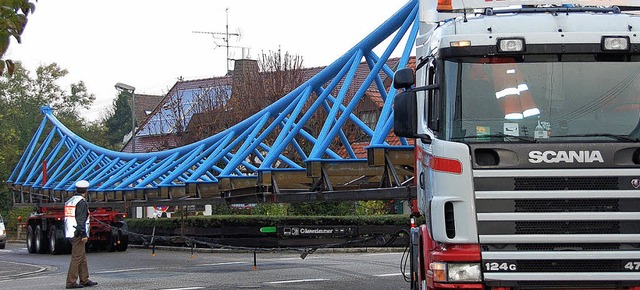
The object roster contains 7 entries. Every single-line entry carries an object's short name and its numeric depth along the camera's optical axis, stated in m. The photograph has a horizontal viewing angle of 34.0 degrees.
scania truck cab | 8.77
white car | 38.09
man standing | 17.38
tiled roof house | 42.44
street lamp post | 39.00
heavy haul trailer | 30.91
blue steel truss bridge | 16.73
